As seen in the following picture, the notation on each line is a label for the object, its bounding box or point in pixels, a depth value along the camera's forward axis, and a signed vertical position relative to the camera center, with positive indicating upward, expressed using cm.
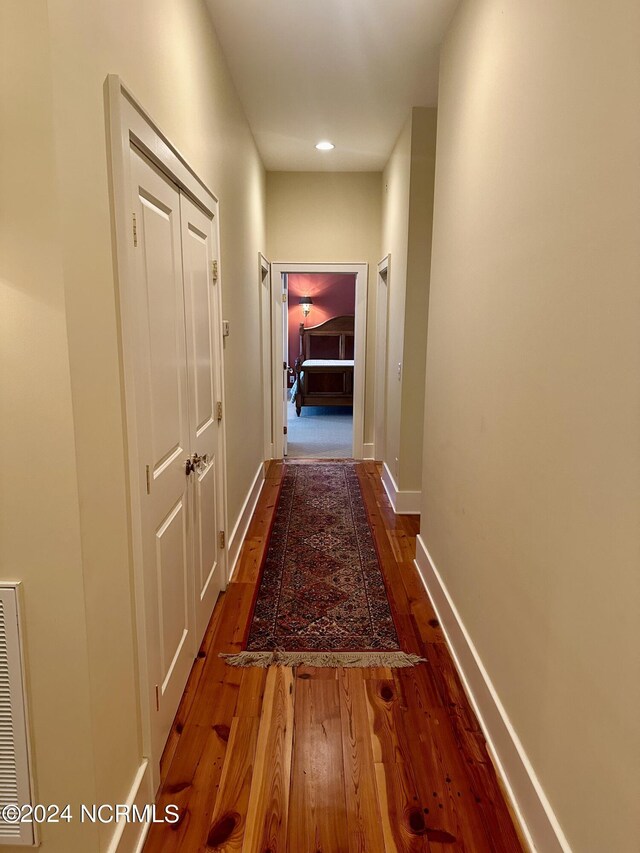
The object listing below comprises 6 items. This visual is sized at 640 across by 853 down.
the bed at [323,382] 809 -62
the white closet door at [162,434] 158 -31
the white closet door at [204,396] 221 -25
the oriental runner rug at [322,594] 238 -133
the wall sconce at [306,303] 988 +68
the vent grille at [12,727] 116 -85
